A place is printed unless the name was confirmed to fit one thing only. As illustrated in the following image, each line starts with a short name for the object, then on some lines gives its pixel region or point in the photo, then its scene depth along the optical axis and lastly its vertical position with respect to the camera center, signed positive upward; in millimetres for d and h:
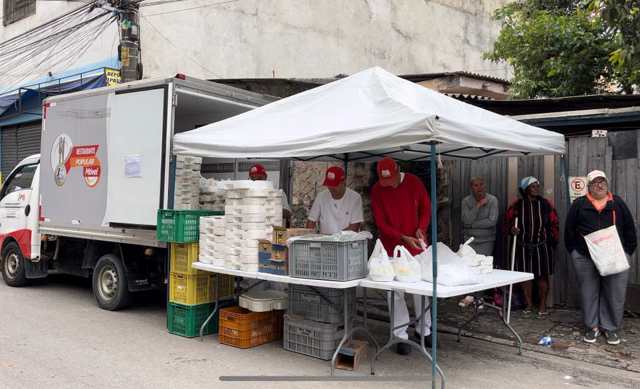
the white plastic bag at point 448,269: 4618 -588
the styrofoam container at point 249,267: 5473 -694
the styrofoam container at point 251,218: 5527 -203
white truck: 6391 +163
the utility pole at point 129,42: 11461 +3291
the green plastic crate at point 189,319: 6074 -1385
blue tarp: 13682 +2697
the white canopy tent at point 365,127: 4371 +666
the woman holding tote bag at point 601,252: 5762 -516
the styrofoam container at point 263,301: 5625 -1074
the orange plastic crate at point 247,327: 5719 -1388
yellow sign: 12712 +2828
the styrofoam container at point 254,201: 5566 -31
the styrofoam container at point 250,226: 5504 -285
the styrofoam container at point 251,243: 5457 -452
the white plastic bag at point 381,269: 4762 -601
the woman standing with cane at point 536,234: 6949 -395
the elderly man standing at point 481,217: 7371 -204
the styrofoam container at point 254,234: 5480 -366
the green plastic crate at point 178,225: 5906 -317
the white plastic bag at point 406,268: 4750 -588
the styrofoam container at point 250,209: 5539 -113
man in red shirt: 5609 -139
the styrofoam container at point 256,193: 5570 +53
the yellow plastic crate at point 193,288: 6027 -1026
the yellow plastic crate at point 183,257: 6027 -676
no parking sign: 7117 +219
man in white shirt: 6180 -121
